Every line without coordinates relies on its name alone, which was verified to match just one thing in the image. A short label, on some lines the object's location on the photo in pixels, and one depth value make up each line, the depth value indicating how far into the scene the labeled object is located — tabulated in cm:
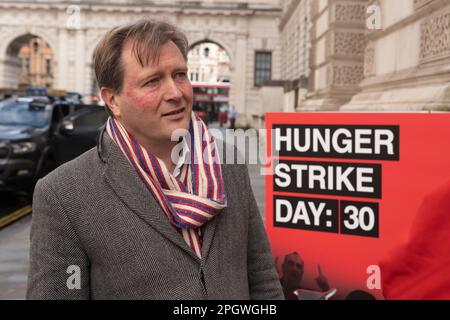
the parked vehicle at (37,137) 991
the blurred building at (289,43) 520
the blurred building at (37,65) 8481
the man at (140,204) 181
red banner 325
